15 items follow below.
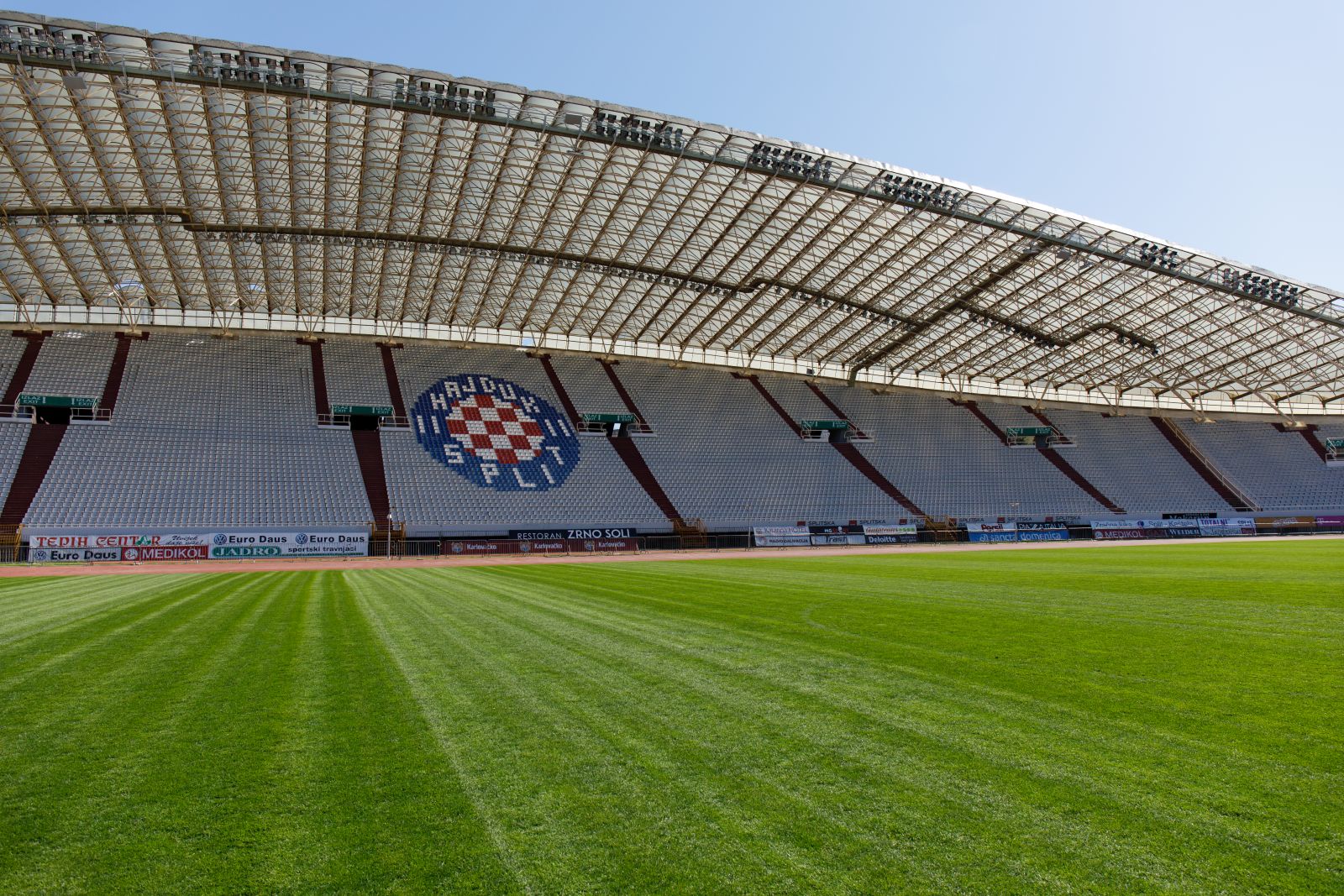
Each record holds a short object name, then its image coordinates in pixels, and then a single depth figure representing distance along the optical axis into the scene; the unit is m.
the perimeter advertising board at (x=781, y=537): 43.66
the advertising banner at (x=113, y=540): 32.22
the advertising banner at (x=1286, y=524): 49.59
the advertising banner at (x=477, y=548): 37.81
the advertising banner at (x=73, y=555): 31.84
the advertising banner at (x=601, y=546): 40.25
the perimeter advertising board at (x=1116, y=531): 47.88
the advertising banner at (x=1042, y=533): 47.28
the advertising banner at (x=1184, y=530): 48.84
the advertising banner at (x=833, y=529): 45.12
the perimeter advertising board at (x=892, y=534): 45.72
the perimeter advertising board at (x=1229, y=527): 49.19
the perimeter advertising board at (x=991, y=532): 47.28
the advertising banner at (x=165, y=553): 33.00
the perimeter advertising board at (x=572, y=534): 40.19
